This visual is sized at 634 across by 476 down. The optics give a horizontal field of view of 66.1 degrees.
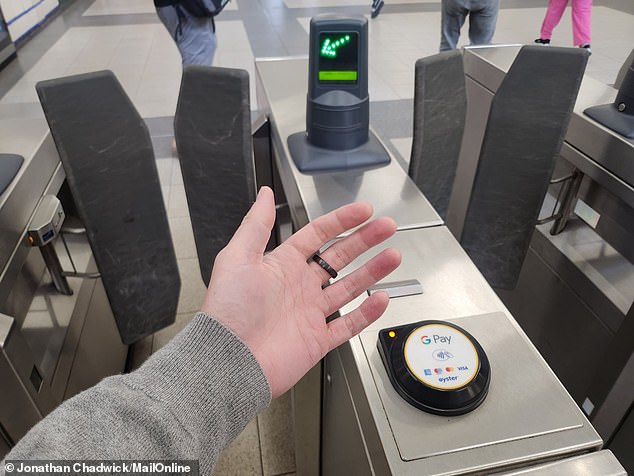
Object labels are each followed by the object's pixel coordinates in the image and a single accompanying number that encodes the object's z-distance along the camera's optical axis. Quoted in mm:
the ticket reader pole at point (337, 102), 898
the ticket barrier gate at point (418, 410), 501
